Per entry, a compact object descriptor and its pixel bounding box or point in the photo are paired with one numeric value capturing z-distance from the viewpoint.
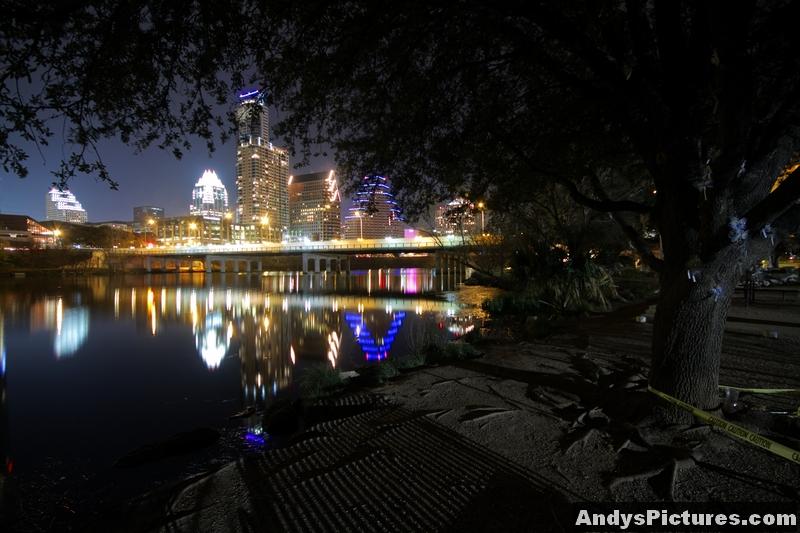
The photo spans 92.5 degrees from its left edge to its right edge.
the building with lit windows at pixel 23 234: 97.06
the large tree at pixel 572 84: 4.20
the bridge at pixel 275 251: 62.09
